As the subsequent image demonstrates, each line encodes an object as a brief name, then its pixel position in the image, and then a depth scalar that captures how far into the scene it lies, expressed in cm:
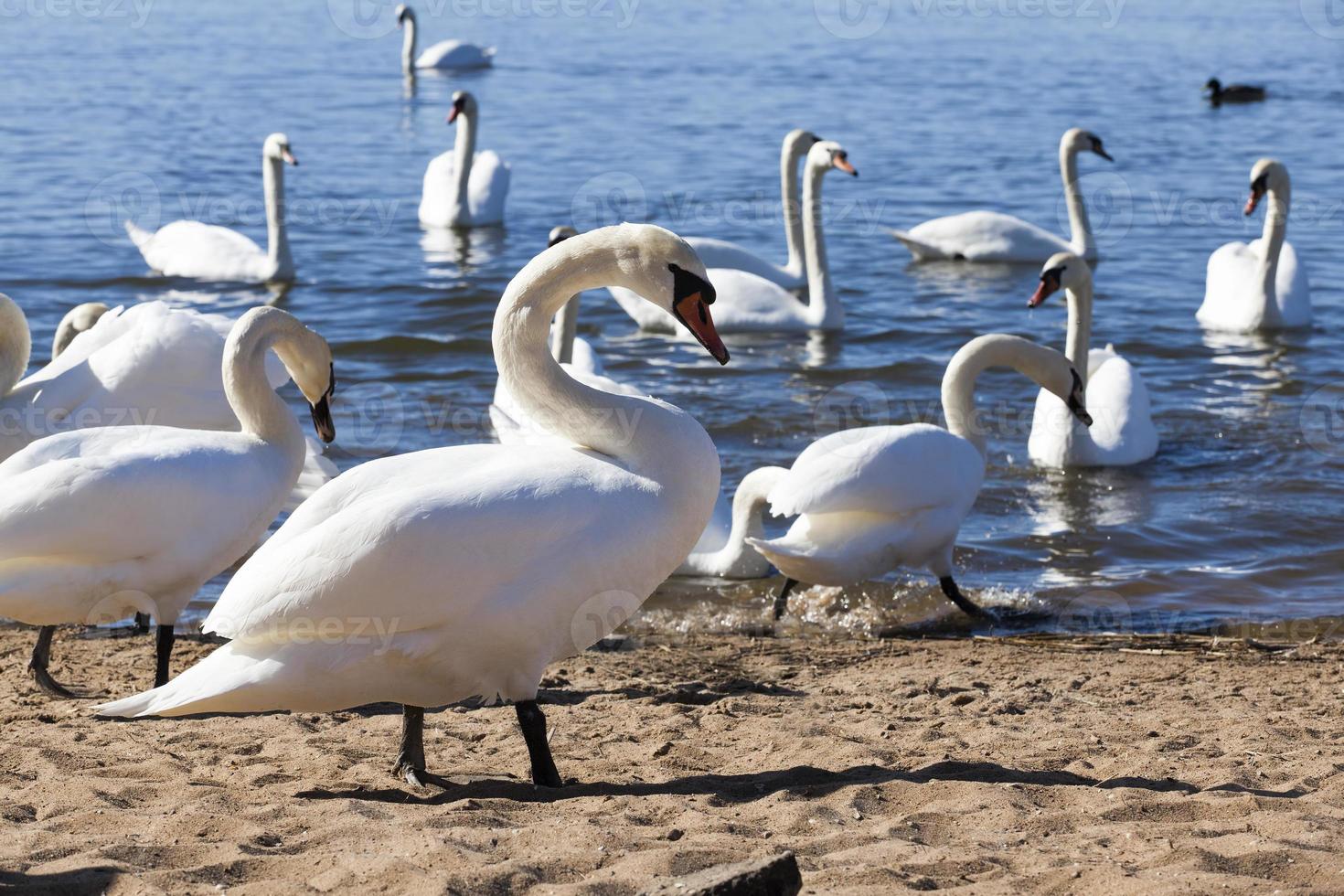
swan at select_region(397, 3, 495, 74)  2925
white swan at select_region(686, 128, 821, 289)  1320
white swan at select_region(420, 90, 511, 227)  1678
